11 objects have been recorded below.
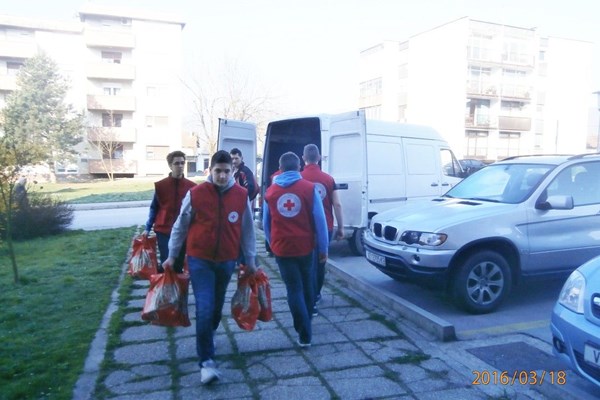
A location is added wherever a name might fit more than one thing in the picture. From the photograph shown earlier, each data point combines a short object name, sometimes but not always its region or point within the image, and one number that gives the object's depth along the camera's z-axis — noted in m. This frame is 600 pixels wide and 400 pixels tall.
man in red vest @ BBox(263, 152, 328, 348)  4.46
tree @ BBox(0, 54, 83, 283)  38.59
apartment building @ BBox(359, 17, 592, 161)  42.06
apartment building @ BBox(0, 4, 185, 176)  42.09
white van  8.38
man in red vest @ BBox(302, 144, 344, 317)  5.70
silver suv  5.39
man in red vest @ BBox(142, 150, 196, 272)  5.79
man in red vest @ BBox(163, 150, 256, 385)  3.89
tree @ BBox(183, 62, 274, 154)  37.38
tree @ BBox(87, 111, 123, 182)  41.54
